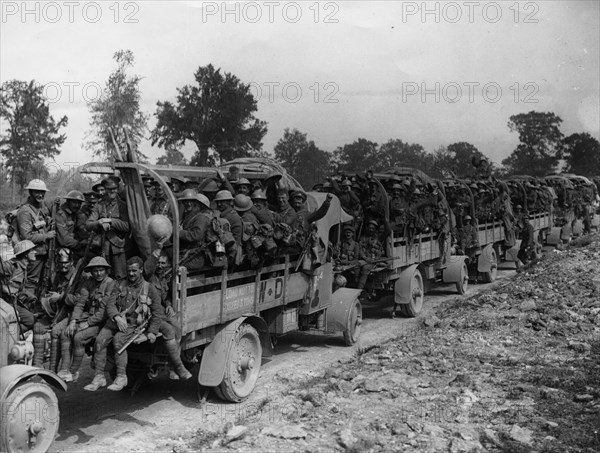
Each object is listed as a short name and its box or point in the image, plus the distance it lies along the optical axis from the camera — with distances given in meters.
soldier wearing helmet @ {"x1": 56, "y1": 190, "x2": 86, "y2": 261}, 7.52
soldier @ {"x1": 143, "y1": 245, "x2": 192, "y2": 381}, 6.30
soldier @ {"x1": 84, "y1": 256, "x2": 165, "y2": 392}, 6.09
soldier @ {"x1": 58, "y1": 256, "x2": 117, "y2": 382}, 6.04
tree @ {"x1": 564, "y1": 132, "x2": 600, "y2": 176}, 63.28
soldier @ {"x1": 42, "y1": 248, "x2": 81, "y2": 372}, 6.09
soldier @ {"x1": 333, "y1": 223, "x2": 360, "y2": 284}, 11.47
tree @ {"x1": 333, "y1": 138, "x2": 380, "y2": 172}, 45.58
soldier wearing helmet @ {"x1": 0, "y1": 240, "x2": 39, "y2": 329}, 6.71
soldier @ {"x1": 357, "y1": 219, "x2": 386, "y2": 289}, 11.63
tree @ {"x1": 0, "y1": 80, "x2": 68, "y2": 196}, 36.25
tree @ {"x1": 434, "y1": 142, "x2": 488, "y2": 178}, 50.56
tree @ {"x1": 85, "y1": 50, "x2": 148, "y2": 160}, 33.22
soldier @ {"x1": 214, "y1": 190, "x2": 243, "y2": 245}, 7.46
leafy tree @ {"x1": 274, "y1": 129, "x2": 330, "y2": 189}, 41.13
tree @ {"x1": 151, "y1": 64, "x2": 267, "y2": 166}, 39.38
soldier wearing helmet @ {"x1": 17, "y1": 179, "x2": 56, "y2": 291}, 7.53
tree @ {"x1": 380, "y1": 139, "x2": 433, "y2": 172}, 51.25
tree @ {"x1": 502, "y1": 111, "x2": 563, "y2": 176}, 64.94
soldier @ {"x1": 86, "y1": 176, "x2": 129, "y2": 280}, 6.59
